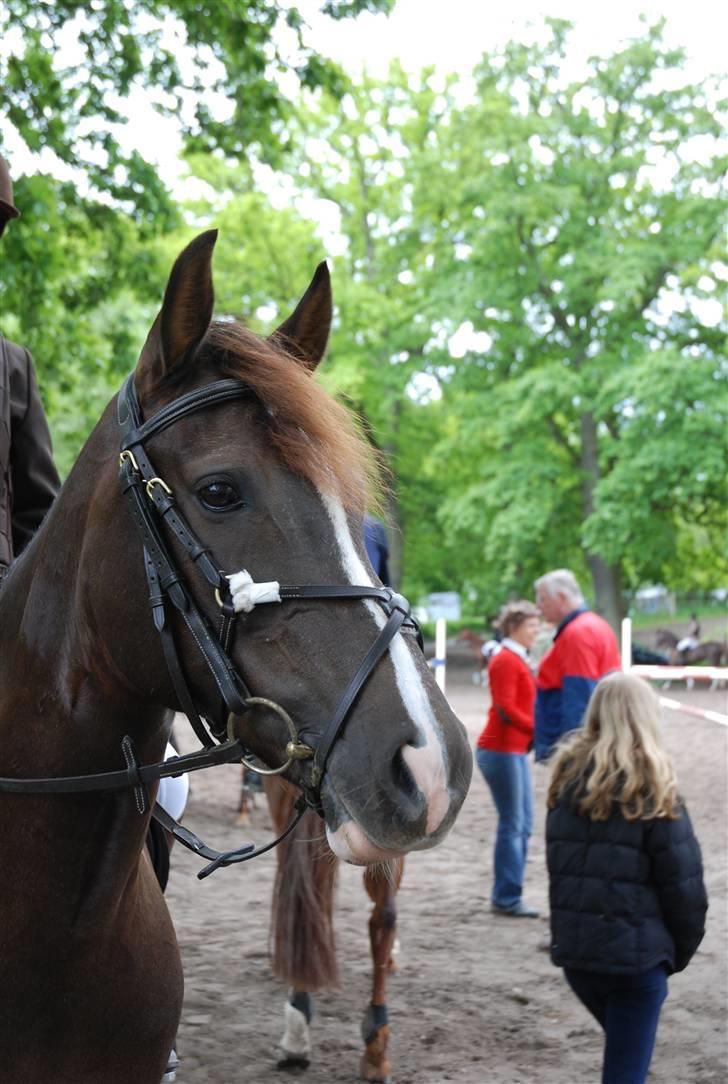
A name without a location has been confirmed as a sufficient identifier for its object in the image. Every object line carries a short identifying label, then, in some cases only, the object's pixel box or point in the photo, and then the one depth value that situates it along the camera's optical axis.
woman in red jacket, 8.17
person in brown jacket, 3.13
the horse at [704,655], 28.97
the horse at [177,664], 1.87
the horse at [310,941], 5.23
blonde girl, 4.27
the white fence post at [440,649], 17.45
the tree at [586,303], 27.58
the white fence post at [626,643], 18.36
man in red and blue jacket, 8.04
